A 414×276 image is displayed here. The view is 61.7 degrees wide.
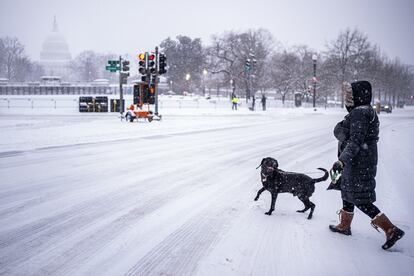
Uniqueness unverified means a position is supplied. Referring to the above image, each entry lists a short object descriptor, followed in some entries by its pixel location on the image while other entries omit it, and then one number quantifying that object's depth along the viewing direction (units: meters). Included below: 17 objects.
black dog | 4.64
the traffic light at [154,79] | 22.52
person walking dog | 3.68
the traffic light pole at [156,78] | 22.62
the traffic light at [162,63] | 22.24
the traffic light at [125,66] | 26.46
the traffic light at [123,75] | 27.53
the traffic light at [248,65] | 33.66
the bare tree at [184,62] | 73.50
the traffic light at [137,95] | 22.33
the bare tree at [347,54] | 50.38
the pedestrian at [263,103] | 39.76
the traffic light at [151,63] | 21.76
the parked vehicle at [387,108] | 41.41
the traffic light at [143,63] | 21.48
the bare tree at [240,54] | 54.34
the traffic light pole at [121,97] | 26.94
